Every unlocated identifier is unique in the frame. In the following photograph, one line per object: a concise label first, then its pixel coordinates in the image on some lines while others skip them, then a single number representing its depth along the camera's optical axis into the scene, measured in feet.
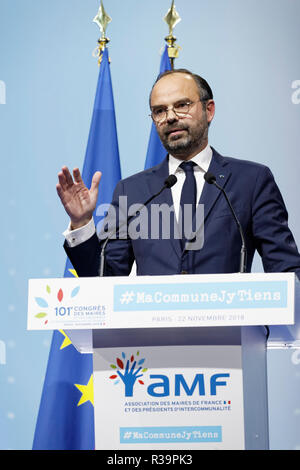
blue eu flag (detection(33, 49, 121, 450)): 17.22
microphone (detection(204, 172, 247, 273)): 14.19
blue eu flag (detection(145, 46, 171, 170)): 17.92
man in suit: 14.96
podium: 13.56
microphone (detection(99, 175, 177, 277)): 14.28
